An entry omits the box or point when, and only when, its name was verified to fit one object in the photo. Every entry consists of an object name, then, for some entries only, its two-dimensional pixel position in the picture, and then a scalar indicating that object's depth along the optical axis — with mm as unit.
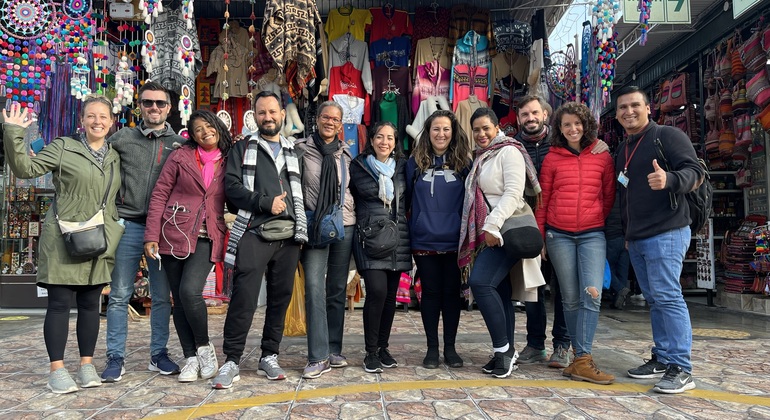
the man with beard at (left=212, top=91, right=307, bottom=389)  3260
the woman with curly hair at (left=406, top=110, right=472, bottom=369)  3580
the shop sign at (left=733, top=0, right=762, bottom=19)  5655
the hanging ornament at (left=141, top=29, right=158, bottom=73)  5449
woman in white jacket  3381
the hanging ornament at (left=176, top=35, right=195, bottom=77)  5629
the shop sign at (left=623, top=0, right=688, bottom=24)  6184
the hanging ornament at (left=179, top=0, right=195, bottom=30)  5054
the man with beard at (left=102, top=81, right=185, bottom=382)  3441
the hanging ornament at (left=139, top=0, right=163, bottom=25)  4766
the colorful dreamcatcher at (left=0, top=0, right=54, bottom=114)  5262
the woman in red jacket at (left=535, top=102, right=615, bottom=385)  3365
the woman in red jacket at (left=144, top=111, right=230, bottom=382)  3275
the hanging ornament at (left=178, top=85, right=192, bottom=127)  5662
